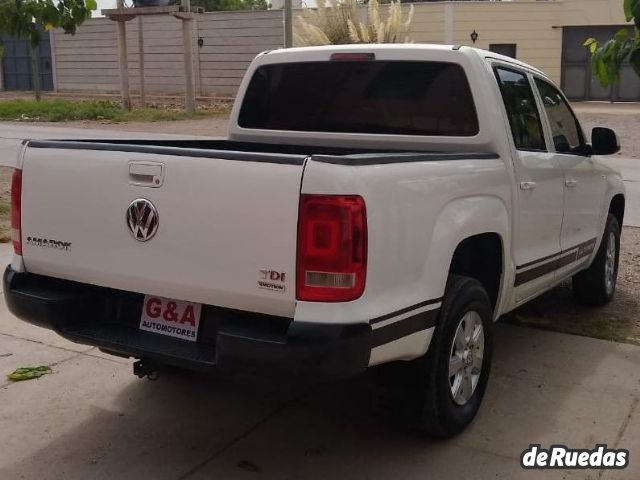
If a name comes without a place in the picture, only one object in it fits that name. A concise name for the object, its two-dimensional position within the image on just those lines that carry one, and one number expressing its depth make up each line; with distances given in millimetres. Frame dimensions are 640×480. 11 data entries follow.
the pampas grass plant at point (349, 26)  25016
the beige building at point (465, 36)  28594
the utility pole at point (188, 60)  24234
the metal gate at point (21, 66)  36750
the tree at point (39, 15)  7633
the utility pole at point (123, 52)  25359
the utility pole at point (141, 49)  26781
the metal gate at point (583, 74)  28625
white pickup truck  3096
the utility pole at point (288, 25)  18234
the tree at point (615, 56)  5477
